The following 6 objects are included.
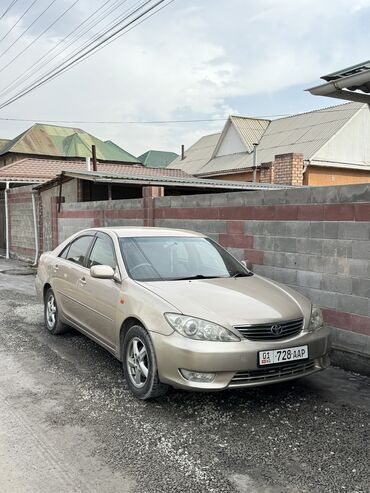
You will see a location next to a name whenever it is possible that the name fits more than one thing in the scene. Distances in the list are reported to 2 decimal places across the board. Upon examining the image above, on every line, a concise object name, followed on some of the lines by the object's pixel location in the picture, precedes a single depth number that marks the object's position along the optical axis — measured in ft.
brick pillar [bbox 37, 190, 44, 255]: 47.36
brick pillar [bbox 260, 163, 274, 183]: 71.76
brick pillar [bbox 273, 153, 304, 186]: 65.82
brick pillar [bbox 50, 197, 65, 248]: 43.04
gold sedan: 11.70
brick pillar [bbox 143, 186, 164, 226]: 28.73
